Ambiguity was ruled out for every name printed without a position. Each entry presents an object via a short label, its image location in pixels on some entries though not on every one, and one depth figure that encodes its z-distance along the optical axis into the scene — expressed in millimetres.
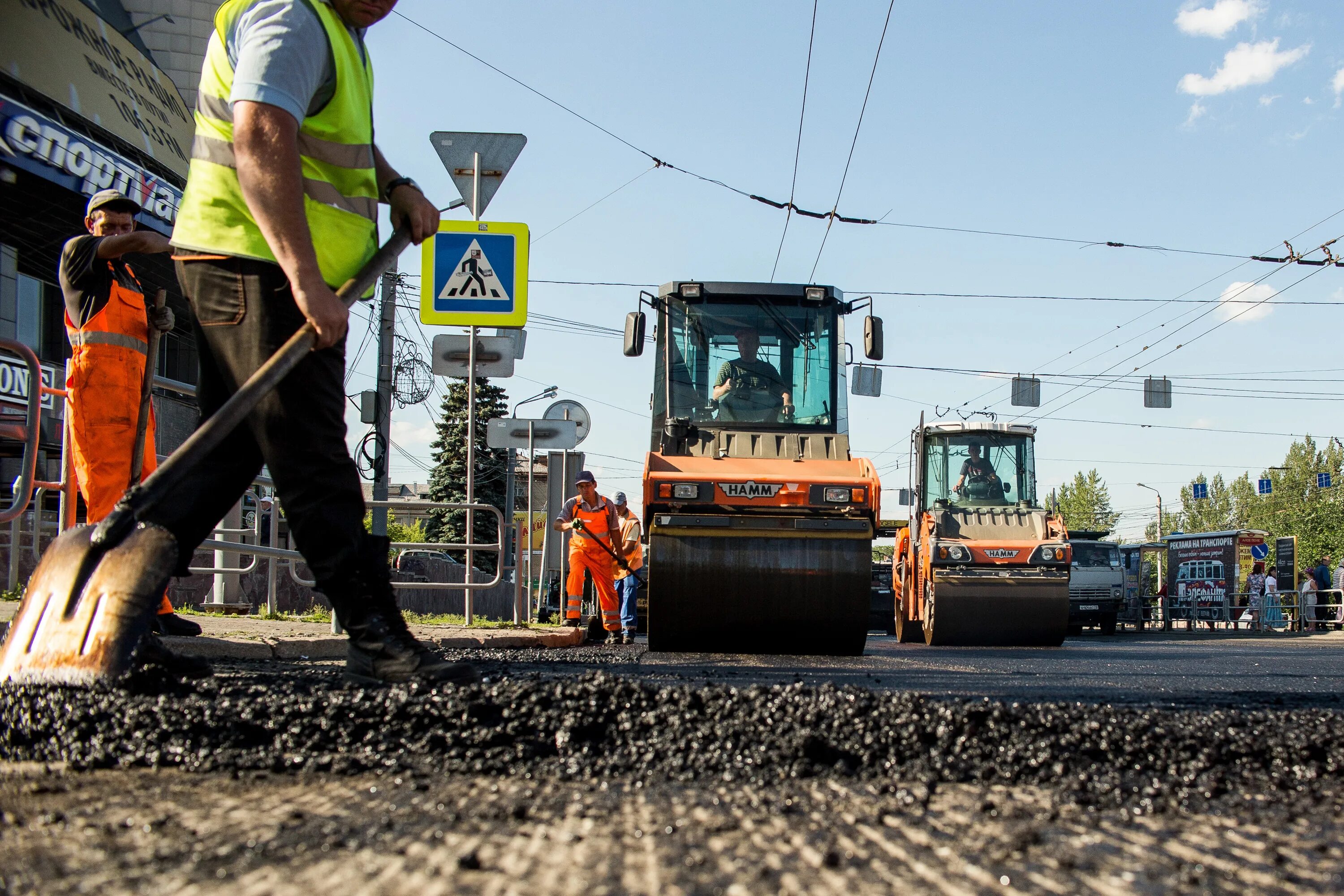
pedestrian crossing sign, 8953
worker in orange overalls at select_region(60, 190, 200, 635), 4949
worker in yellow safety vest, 2934
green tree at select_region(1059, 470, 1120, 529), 96312
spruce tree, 55156
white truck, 27359
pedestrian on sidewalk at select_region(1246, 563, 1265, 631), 29261
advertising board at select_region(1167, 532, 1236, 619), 33719
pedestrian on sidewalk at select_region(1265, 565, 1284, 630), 27109
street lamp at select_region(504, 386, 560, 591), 24047
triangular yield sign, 9414
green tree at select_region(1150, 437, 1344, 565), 65688
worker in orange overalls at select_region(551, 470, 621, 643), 11023
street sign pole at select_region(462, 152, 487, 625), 9398
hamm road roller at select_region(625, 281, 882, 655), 7816
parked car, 23308
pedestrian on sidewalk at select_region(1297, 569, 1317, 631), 26016
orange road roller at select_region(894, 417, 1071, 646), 12812
